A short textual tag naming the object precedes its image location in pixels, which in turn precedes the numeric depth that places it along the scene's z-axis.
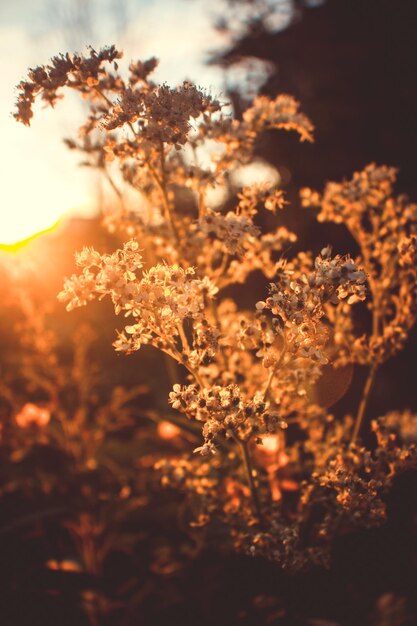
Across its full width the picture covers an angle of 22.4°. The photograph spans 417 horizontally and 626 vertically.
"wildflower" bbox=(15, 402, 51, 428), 0.71
